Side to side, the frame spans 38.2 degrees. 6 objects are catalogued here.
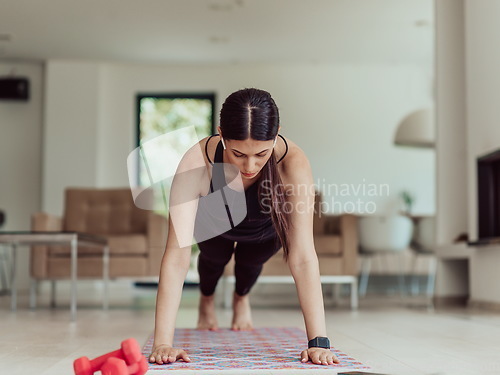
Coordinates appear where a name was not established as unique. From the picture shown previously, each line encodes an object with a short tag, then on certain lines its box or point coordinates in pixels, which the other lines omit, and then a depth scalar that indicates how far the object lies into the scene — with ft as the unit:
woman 6.01
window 28.63
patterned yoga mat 6.04
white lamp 21.13
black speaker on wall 27.37
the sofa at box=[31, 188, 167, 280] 16.89
